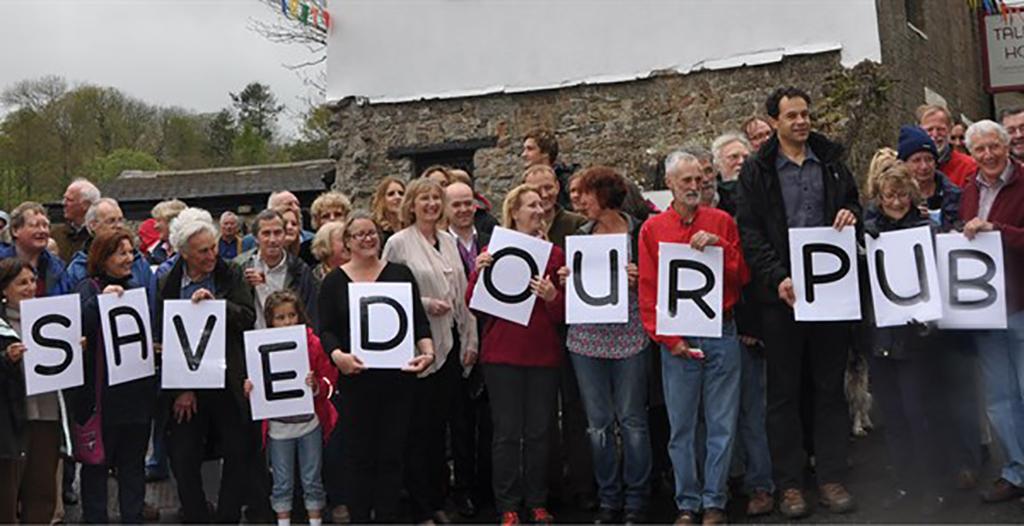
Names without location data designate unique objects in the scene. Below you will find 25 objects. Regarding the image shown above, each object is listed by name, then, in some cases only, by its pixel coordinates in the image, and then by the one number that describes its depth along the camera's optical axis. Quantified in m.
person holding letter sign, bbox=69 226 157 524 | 5.77
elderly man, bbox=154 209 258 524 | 5.80
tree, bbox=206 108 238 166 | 38.44
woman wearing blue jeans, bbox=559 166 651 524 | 5.66
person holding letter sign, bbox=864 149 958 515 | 5.63
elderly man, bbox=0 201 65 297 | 6.27
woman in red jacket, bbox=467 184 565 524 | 5.63
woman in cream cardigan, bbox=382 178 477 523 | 5.91
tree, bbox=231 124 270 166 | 37.12
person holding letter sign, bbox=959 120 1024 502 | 5.45
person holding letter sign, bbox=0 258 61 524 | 5.49
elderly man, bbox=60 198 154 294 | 6.30
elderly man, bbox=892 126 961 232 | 6.01
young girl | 5.79
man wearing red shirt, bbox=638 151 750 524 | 5.46
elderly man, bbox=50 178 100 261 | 7.68
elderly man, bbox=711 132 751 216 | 6.53
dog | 6.78
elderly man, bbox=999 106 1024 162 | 6.26
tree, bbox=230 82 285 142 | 44.41
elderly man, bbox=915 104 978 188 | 7.06
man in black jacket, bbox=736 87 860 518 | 5.59
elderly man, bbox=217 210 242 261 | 7.99
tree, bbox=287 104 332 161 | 33.12
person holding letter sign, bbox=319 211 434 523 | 5.64
